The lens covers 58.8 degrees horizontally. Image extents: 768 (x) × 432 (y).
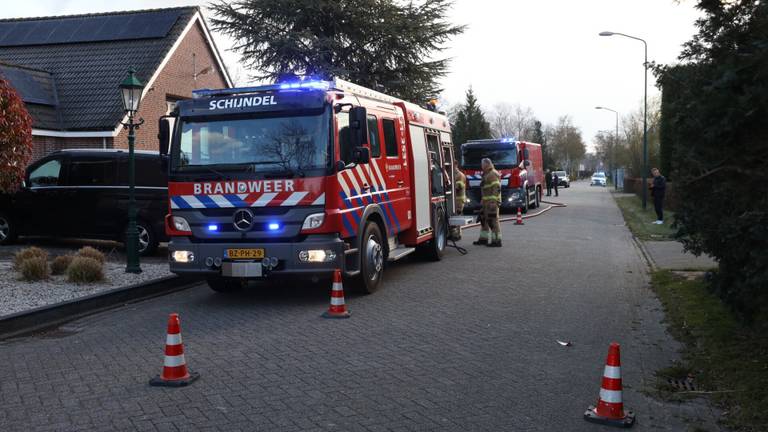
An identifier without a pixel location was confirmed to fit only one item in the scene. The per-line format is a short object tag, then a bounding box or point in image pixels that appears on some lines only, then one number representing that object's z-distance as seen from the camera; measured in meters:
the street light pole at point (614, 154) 63.14
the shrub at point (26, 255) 10.30
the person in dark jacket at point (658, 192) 20.97
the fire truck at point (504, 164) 24.98
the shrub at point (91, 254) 10.67
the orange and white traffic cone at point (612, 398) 4.46
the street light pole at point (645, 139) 31.21
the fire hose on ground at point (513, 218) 14.09
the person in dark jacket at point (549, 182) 46.56
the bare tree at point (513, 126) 110.31
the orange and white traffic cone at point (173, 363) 5.30
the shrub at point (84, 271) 9.78
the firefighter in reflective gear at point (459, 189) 15.44
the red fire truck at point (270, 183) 8.20
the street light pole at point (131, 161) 10.77
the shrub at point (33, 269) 9.93
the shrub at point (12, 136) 9.38
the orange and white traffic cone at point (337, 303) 7.82
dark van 13.01
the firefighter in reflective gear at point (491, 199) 14.70
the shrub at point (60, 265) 10.58
